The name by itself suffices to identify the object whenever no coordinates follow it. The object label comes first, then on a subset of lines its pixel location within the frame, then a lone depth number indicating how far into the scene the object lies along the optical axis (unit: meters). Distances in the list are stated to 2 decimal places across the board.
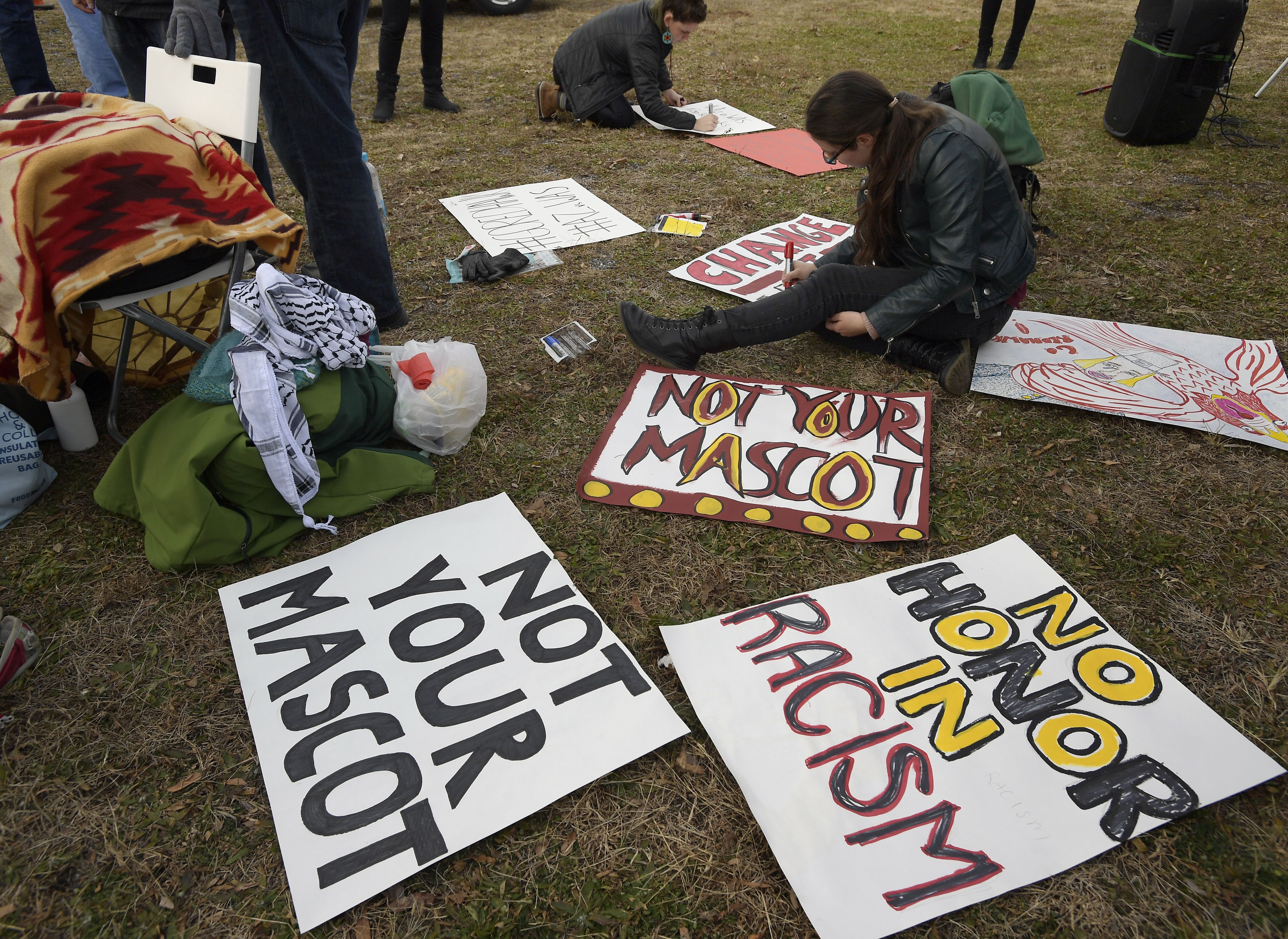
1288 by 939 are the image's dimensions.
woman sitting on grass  2.09
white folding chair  2.03
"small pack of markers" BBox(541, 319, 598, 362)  2.64
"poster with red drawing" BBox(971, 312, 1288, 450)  2.27
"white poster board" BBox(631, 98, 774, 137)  4.74
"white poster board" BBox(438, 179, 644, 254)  3.43
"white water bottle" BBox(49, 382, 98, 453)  2.15
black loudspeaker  4.04
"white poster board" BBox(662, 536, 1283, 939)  1.27
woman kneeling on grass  4.60
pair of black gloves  3.10
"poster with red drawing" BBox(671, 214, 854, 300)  3.05
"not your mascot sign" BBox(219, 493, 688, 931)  1.34
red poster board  4.21
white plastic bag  2.14
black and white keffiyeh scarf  1.76
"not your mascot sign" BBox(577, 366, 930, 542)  1.99
